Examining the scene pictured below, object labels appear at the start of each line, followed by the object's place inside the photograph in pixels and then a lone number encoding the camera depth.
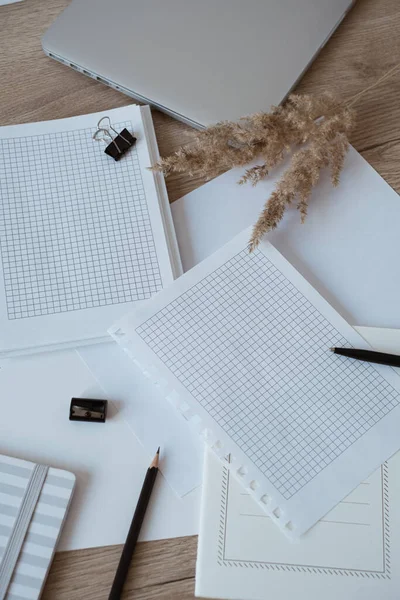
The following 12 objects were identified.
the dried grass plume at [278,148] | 0.87
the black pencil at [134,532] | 0.72
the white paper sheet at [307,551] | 0.72
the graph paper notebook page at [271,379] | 0.75
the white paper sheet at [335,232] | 0.86
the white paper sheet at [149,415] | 0.78
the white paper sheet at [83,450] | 0.76
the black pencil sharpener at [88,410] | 0.79
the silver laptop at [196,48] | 0.92
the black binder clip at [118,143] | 0.92
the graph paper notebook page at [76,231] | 0.84
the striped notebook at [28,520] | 0.71
